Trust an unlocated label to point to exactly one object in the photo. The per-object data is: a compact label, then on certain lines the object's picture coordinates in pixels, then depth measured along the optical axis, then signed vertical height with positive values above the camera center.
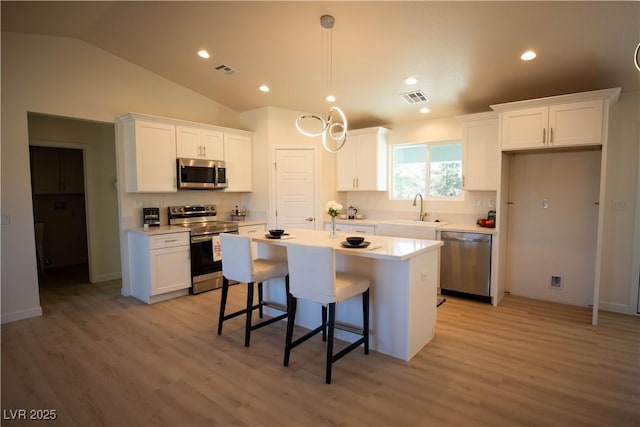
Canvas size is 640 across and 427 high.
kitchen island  2.76 -0.81
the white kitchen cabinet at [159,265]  4.21 -0.87
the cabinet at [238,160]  5.38 +0.59
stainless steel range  4.61 -0.66
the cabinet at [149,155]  4.36 +0.56
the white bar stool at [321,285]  2.47 -0.69
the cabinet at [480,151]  4.26 +0.57
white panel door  5.53 +0.12
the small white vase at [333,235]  3.45 -0.40
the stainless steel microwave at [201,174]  4.75 +0.33
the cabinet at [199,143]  4.77 +0.79
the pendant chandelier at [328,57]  3.08 +1.56
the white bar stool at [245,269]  3.04 -0.69
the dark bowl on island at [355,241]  2.95 -0.39
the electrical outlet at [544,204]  4.21 -0.11
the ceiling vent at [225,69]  4.36 +1.67
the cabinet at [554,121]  3.38 +0.79
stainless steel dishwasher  4.13 -0.88
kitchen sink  4.48 -0.45
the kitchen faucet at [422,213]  5.22 -0.27
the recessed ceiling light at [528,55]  3.18 +1.34
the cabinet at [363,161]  5.39 +0.57
